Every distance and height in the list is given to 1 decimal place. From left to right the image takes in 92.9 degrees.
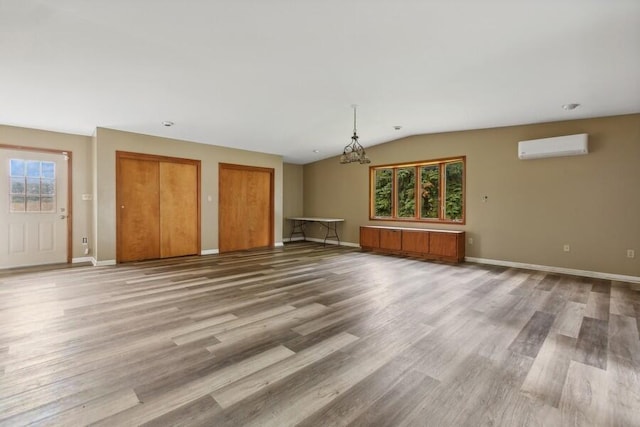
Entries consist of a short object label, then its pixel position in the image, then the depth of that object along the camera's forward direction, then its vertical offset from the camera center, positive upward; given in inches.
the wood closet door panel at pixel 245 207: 283.4 +1.0
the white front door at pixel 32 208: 200.4 -0.6
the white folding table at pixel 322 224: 336.1 -20.4
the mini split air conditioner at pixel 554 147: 187.2 +40.5
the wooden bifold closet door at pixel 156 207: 227.3 +0.8
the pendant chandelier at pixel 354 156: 196.7 +34.2
